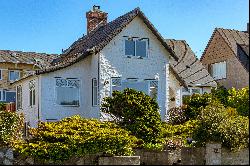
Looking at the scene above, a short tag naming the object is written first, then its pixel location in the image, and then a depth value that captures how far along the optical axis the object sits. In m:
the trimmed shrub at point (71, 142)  17.30
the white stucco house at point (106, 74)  27.69
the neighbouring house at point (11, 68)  55.44
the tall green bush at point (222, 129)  17.19
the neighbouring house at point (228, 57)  41.34
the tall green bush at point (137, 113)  20.61
